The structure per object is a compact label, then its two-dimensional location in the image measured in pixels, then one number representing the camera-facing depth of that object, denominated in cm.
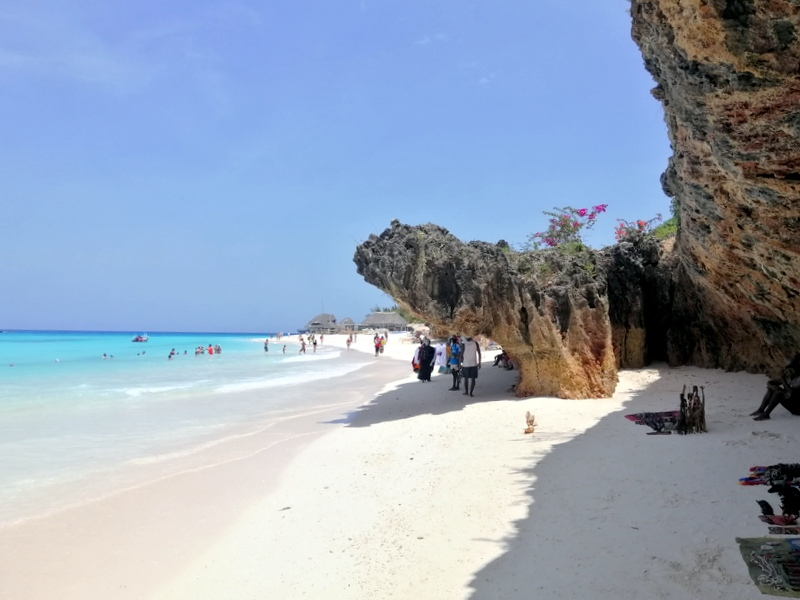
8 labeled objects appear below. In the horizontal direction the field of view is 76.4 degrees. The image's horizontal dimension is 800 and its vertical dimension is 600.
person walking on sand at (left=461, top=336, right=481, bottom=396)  1188
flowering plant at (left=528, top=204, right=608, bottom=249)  1616
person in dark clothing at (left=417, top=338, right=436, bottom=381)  1588
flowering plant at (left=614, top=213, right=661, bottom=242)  1319
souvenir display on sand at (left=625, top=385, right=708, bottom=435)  672
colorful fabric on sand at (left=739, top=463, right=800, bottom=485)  462
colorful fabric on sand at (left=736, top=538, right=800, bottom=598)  304
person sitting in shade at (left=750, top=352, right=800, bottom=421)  710
